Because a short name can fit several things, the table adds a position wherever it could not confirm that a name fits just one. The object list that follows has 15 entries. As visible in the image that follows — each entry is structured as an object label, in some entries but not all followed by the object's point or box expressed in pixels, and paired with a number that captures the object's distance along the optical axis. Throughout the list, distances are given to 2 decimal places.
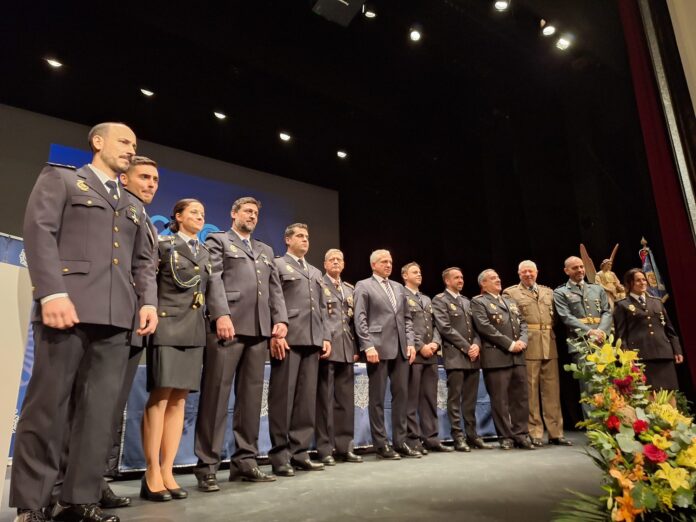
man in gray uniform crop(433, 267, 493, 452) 4.54
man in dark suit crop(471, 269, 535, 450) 4.51
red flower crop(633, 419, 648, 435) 1.37
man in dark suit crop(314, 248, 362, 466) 3.70
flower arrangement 1.25
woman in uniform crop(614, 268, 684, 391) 4.60
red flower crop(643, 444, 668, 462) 1.27
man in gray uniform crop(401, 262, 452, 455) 4.21
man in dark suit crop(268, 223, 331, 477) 3.20
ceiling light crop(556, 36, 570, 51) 5.64
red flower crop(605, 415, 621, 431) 1.45
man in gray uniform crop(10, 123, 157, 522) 1.74
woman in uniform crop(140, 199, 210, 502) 2.48
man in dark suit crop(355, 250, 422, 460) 3.98
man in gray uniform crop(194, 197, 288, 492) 2.79
